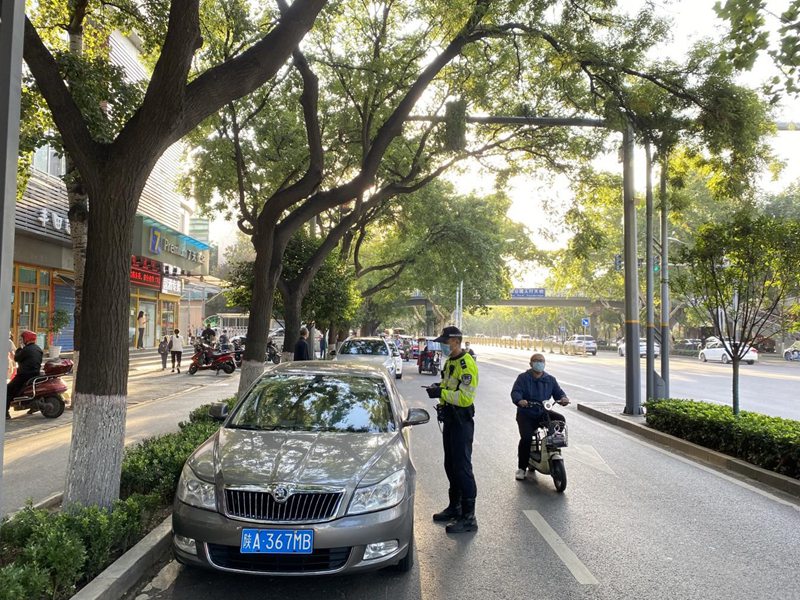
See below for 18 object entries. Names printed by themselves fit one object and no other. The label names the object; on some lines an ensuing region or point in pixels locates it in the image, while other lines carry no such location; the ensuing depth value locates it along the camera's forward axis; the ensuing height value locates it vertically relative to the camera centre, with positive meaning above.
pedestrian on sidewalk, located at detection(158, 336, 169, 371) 22.63 -1.13
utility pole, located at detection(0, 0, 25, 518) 3.23 +1.09
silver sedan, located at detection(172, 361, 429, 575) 3.67 -1.14
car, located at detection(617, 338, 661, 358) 48.80 -1.62
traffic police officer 5.35 -0.98
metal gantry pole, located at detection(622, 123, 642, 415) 13.16 +1.23
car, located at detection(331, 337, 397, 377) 18.42 -0.88
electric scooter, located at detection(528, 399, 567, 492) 6.69 -1.43
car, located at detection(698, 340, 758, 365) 38.15 -1.54
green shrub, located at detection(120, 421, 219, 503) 5.52 -1.39
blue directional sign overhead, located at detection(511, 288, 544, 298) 67.38 +3.83
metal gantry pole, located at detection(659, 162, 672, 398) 12.87 +0.47
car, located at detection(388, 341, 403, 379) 21.05 -1.49
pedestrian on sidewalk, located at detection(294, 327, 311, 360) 14.62 -0.68
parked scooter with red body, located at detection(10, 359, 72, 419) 11.10 -1.41
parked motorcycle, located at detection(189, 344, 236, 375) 22.06 -1.45
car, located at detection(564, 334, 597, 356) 51.44 -1.59
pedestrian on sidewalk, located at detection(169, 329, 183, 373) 21.61 -0.87
